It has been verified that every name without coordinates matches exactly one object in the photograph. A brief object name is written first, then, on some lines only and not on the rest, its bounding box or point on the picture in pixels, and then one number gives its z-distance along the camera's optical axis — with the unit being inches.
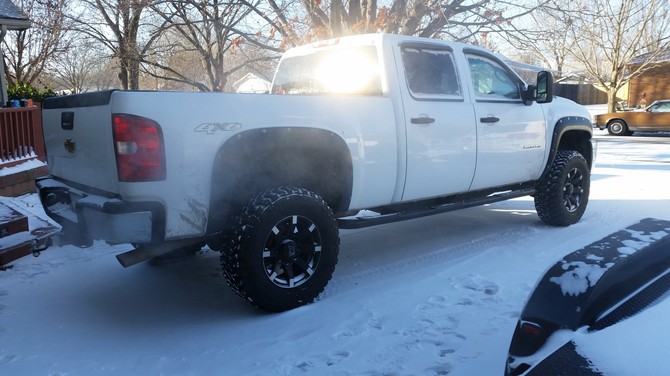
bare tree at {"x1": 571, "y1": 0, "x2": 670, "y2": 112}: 973.2
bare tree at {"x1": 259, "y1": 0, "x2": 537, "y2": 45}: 371.6
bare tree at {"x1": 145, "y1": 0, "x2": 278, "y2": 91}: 425.1
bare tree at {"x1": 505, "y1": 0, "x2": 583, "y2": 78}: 410.6
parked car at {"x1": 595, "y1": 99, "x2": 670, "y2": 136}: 807.7
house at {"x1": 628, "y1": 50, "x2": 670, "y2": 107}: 1369.3
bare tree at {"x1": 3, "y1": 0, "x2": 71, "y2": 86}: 788.0
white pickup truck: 127.5
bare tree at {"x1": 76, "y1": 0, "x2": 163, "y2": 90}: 651.1
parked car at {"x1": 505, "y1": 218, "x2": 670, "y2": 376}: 64.4
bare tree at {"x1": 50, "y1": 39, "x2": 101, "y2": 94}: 1020.5
